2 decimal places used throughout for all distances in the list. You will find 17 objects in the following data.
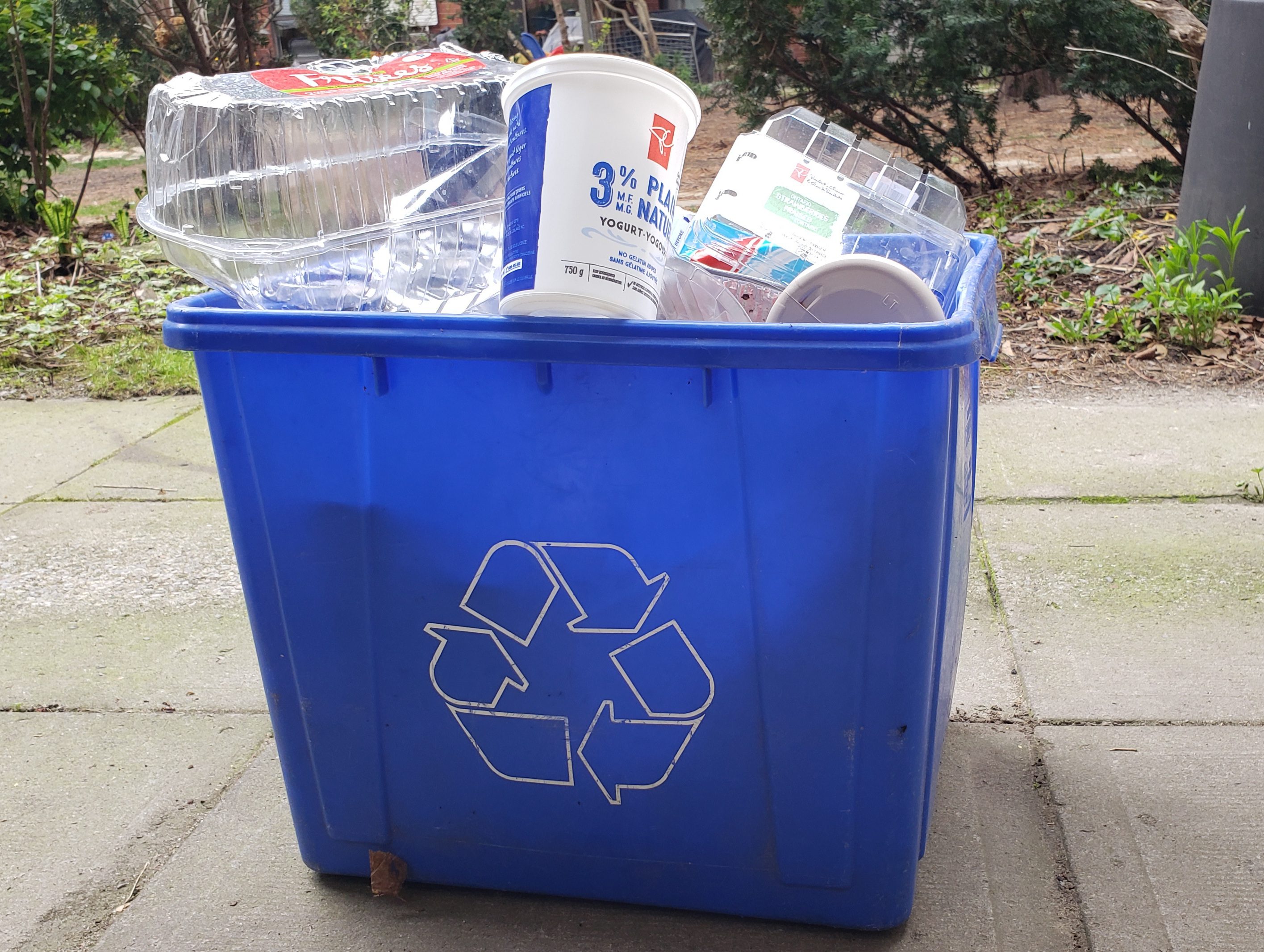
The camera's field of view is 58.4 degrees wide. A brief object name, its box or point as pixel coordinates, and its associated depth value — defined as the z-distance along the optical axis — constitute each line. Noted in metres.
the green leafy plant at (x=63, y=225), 6.27
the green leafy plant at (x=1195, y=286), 4.26
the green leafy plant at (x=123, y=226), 6.82
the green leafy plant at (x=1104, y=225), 5.32
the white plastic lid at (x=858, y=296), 1.40
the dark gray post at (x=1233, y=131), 4.19
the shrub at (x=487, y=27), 17.05
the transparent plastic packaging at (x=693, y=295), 1.56
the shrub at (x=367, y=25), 15.13
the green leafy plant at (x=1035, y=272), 4.96
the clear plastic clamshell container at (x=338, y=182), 1.73
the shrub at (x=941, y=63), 5.97
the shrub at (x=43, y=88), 6.89
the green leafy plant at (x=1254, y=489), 3.09
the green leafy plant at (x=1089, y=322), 4.48
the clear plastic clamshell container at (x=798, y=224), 1.57
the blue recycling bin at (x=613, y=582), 1.33
